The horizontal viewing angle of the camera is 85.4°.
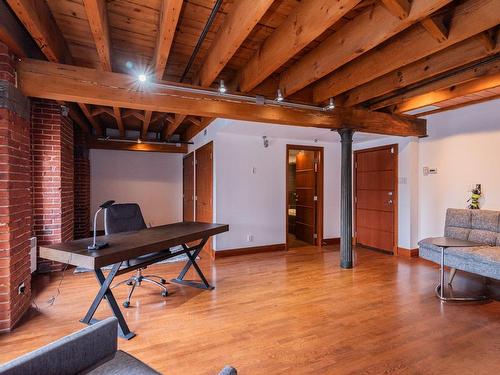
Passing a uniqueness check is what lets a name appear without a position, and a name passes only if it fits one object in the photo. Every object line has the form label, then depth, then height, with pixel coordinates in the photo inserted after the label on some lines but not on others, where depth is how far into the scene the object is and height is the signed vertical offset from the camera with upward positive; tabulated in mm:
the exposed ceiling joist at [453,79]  2734 +1195
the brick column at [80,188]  5512 -30
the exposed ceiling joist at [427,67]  2463 +1230
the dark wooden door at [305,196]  5746 -225
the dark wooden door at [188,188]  6467 -51
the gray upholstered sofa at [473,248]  2840 -721
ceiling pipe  2021 +1327
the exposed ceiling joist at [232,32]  1830 +1190
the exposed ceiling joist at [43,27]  1809 +1199
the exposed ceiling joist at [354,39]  1820 +1200
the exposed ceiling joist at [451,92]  3068 +1188
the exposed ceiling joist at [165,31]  1783 +1165
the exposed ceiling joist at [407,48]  1928 +1216
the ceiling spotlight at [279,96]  3199 +1060
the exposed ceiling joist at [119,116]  4184 +1180
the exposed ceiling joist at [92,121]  4054 +1220
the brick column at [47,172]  3557 +192
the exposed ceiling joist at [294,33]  1844 +1196
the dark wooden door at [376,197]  4988 -226
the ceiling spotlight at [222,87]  2948 +1080
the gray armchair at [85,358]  998 -704
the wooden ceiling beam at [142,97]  2488 +950
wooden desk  2068 -528
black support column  4098 -282
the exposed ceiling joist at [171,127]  4441 +1181
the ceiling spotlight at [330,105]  3492 +1045
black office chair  3045 -433
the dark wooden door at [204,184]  4949 +44
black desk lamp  2195 -491
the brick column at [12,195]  2242 -76
